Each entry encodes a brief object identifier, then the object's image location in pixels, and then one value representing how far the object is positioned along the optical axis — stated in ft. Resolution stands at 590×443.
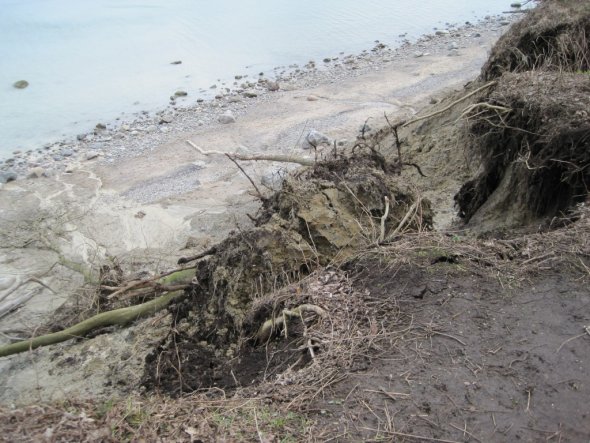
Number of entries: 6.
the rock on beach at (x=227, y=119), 41.39
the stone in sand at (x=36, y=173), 35.88
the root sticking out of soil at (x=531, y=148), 17.76
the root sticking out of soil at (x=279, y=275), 14.24
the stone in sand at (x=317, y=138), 35.86
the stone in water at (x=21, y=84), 48.76
